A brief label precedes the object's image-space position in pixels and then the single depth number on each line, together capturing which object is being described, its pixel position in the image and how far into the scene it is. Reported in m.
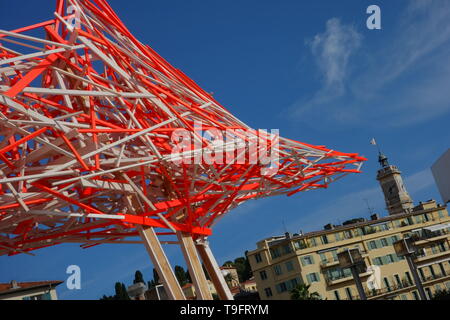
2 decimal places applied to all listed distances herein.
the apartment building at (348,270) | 75.44
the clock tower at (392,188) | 109.31
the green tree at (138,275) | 100.03
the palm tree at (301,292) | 68.56
